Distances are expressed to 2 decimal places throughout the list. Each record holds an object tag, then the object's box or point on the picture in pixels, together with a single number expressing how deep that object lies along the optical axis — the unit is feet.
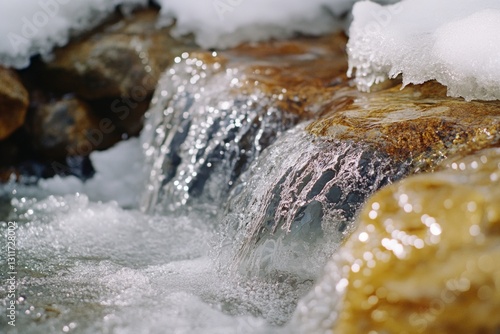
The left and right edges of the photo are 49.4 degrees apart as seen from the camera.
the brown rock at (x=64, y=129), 15.57
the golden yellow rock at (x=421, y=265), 4.50
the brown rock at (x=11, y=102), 14.20
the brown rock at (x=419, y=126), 7.20
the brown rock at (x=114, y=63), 15.38
